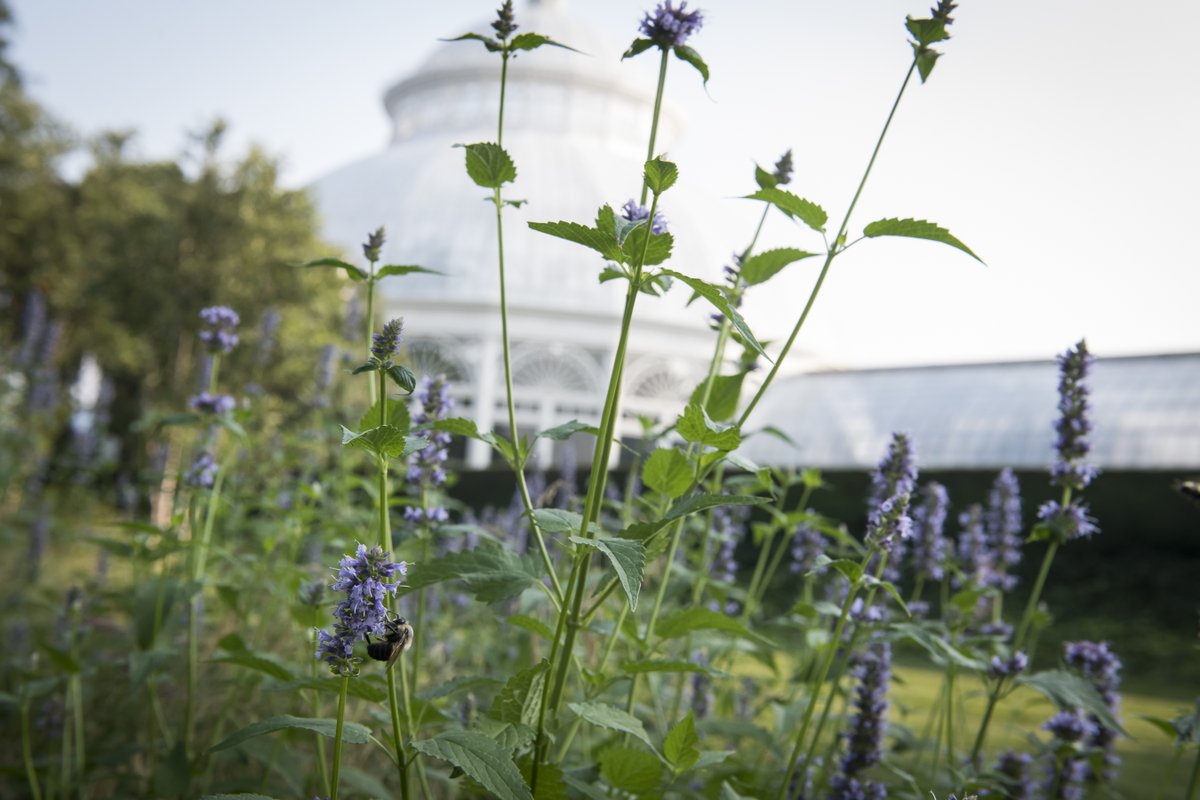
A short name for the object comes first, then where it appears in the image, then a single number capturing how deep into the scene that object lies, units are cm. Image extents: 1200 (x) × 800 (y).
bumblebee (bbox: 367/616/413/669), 35
